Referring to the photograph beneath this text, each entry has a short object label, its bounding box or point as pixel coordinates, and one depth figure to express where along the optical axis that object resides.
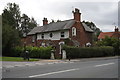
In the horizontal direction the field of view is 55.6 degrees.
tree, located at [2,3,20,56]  22.33
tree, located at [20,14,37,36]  44.93
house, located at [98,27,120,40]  36.26
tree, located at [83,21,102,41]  53.83
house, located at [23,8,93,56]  22.05
